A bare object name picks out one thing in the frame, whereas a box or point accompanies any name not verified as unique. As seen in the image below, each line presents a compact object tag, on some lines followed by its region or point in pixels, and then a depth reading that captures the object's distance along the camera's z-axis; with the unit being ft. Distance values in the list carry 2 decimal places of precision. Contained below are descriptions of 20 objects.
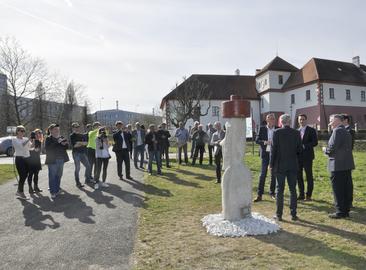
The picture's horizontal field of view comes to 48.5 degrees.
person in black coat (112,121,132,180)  42.68
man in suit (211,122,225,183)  39.14
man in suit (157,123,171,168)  53.01
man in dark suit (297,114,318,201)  29.48
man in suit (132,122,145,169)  56.80
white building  173.17
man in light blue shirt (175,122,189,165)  60.29
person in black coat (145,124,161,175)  47.88
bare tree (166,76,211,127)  166.20
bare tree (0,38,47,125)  171.79
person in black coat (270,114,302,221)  23.40
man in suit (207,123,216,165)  57.56
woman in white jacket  39.27
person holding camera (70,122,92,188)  38.81
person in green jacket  40.78
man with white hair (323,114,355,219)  23.93
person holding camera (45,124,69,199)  33.83
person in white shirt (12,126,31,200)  34.58
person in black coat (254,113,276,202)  30.04
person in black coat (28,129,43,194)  36.19
